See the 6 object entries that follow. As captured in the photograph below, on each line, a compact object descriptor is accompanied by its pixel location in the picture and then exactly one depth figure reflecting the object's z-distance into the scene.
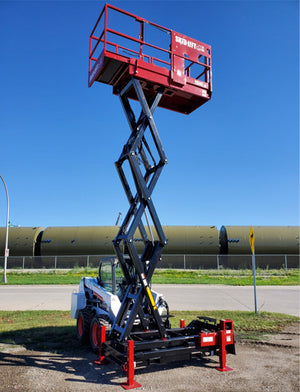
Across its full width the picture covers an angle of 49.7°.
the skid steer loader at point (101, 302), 6.88
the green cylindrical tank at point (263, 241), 27.23
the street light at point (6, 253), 22.36
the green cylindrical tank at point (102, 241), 26.77
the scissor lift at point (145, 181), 5.81
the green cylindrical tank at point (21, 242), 26.75
